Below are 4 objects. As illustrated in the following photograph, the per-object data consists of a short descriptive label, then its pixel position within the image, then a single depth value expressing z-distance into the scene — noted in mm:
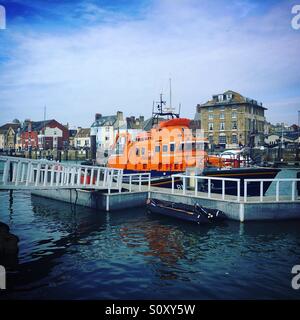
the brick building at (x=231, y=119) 63188
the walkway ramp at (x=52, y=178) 12405
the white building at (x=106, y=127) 77562
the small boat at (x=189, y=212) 13891
